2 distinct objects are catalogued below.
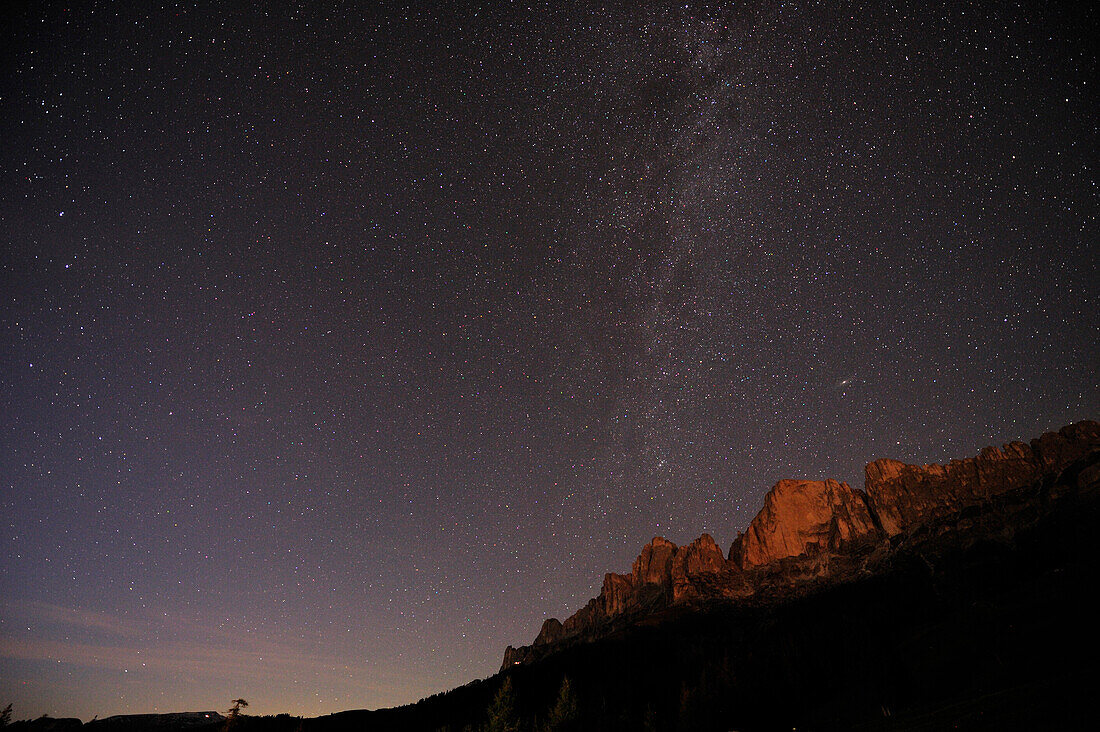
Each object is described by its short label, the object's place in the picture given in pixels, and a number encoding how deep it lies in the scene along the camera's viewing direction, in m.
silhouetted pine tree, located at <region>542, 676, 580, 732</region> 66.38
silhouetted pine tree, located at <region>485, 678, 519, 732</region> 57.12
